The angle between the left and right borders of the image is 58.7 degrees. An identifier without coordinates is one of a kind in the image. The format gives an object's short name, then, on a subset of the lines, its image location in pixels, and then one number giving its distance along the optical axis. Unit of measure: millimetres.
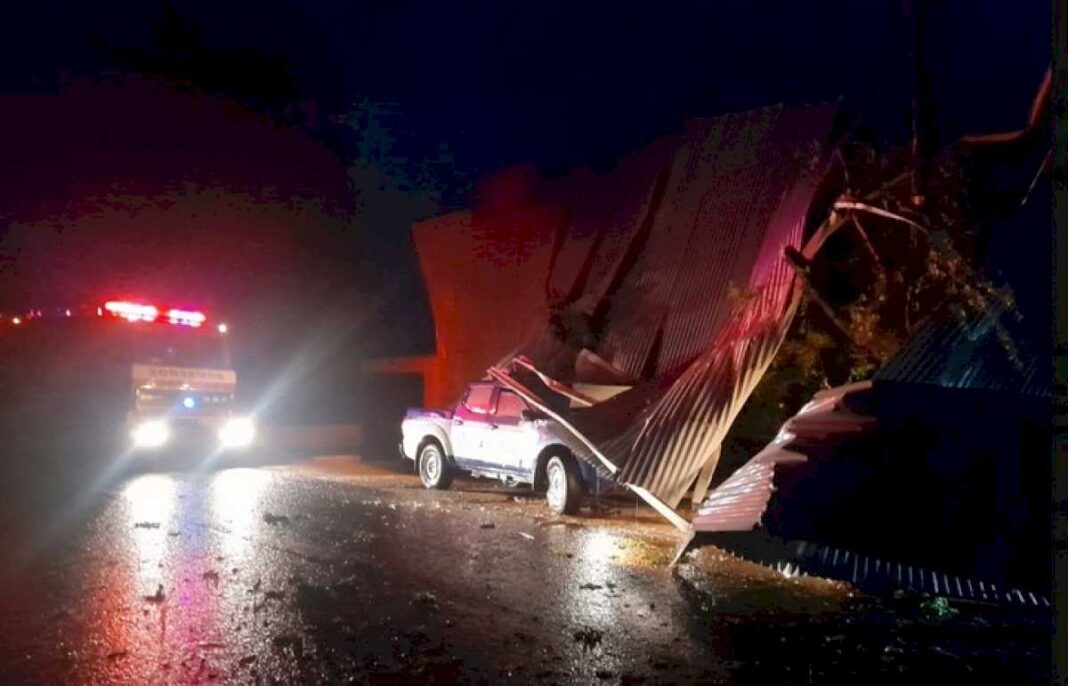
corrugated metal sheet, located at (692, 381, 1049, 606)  7129
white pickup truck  12938
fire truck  17969
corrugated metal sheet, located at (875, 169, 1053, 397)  7914
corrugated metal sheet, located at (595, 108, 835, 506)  10445
